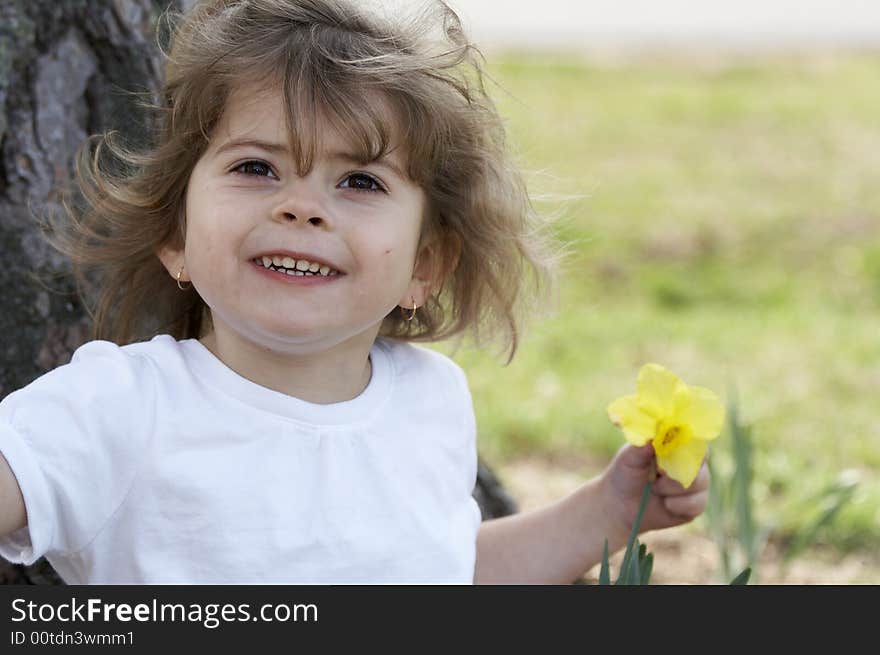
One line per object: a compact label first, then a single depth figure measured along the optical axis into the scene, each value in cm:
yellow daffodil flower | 193
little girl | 187
